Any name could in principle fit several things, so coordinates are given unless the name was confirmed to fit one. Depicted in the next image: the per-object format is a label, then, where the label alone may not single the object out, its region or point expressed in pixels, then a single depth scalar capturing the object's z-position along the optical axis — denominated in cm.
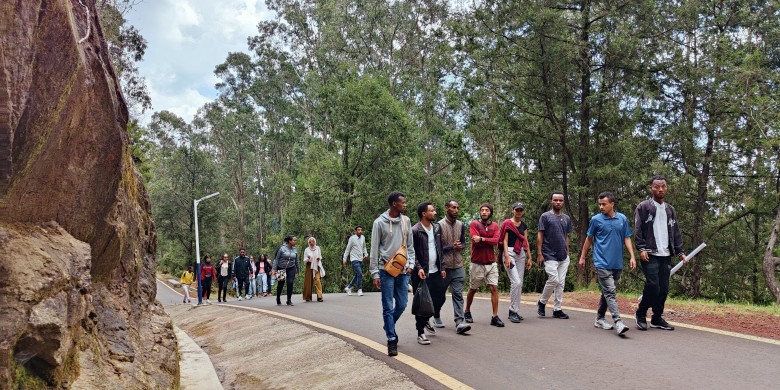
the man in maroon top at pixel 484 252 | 818
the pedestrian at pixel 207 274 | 1973
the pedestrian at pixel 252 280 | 2279
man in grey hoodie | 682
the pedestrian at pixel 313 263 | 1407
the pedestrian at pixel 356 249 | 1530
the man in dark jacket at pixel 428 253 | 740
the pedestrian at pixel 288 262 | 1413
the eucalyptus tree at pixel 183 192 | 4969
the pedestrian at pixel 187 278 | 2347
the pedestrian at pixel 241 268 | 2044
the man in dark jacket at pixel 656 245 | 756
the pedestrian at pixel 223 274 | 2042
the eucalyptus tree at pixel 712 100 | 1920
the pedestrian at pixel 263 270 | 2341
